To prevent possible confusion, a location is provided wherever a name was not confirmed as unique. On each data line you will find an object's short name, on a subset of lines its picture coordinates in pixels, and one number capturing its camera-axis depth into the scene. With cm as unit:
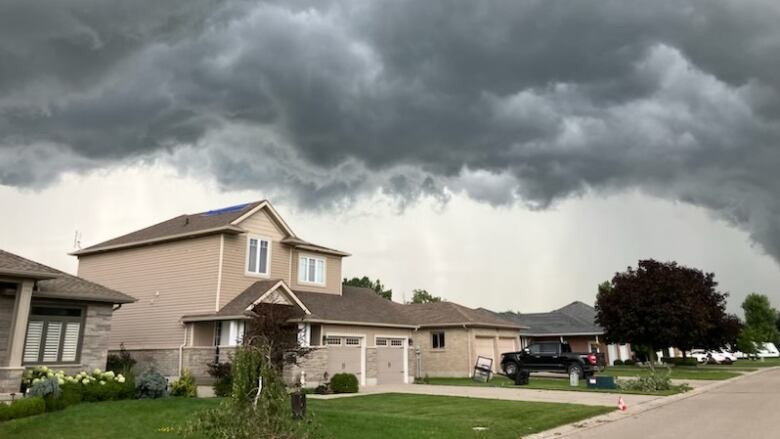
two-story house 2625
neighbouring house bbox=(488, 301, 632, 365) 5138
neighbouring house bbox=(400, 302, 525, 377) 3681
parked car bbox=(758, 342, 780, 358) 8621
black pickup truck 3180
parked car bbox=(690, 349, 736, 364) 6284
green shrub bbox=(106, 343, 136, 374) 2303
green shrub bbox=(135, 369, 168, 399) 1905
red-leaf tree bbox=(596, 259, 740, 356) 3406
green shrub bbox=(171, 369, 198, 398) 2016
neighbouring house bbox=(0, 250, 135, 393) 1717
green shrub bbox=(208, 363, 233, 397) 2109
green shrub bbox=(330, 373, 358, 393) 2502
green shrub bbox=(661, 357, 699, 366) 5502
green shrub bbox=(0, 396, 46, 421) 1381
